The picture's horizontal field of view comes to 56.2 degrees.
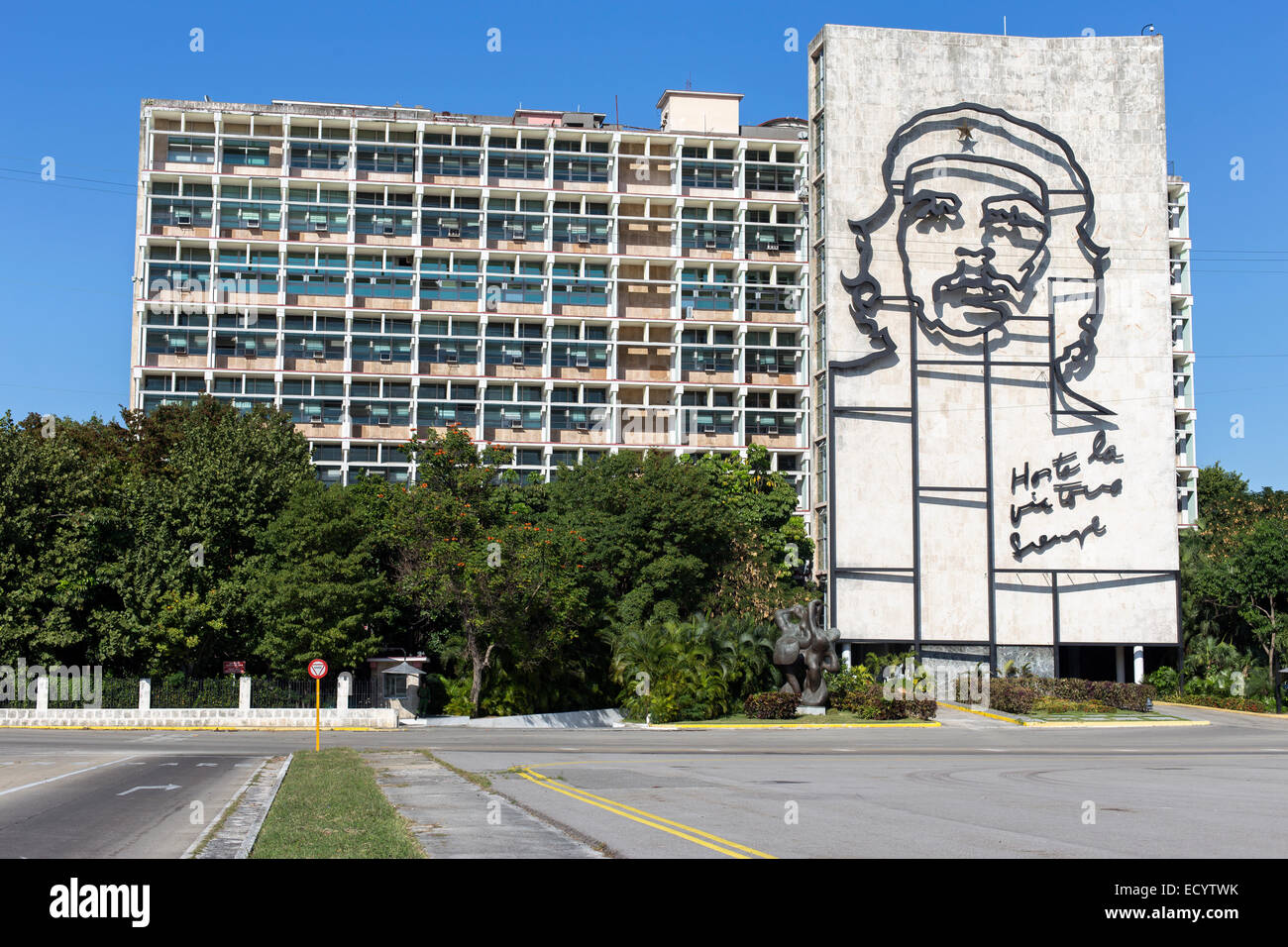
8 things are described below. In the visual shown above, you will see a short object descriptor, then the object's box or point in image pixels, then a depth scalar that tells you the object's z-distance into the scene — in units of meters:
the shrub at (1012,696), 57.34
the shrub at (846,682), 57.84
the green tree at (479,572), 51.88
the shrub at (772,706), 53.62
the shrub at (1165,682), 68.25
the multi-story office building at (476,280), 90.06
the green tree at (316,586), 51.59
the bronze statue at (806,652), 55.12
